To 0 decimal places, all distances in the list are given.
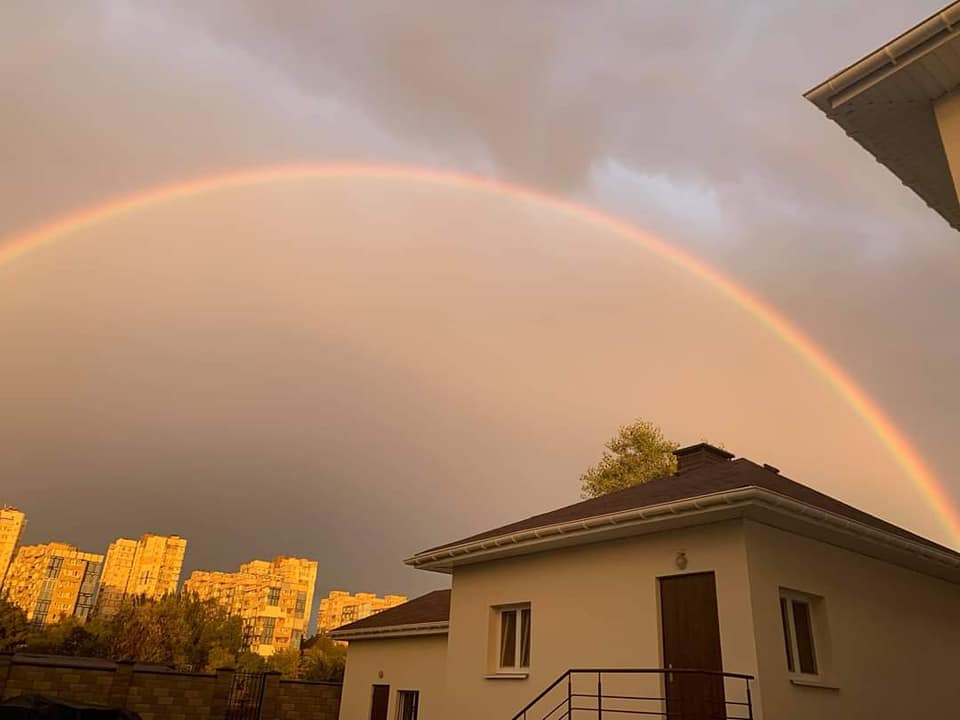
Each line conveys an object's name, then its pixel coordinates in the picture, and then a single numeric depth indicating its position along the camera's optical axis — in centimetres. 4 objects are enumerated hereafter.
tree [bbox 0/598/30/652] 4207
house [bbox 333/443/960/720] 868
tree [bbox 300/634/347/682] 4449
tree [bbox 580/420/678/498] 3409
